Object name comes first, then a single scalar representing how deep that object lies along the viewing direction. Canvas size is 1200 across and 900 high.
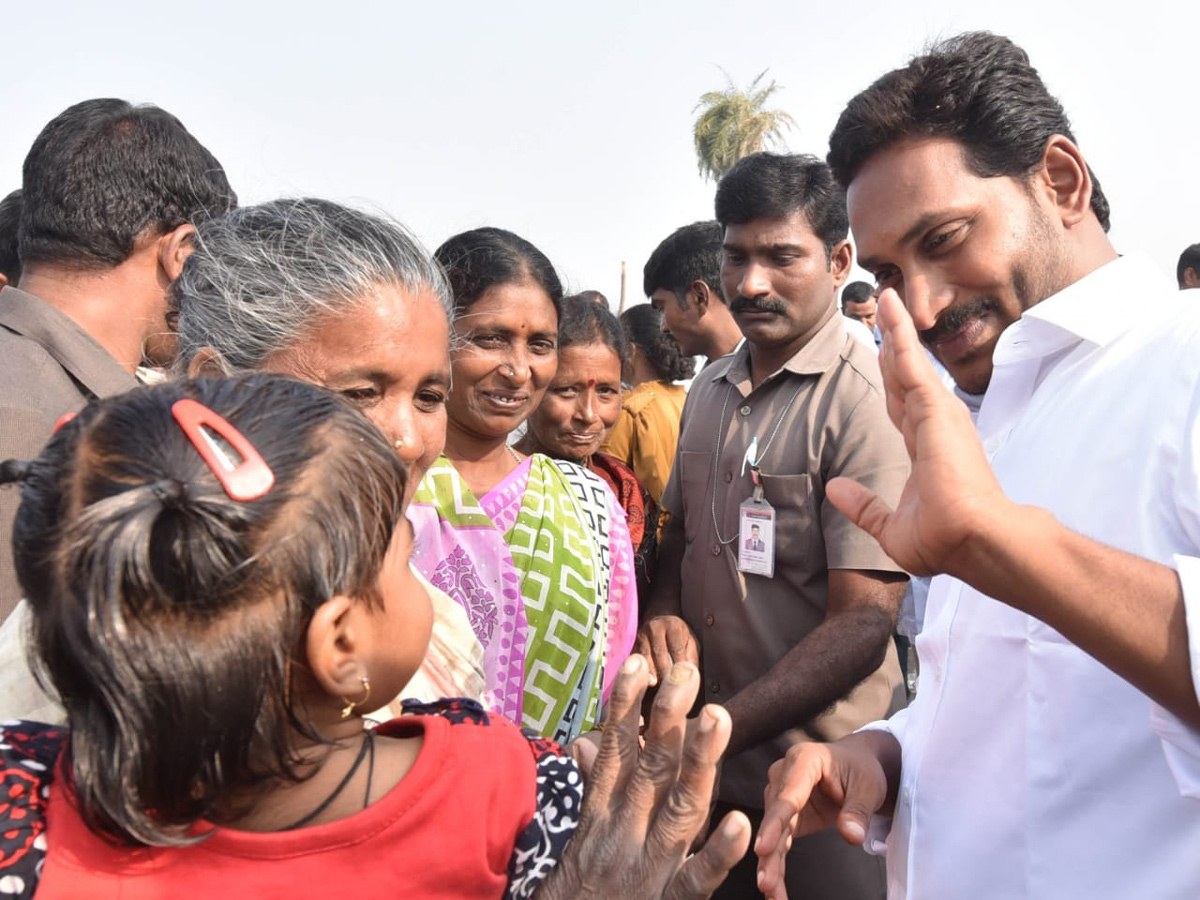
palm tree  30.64
